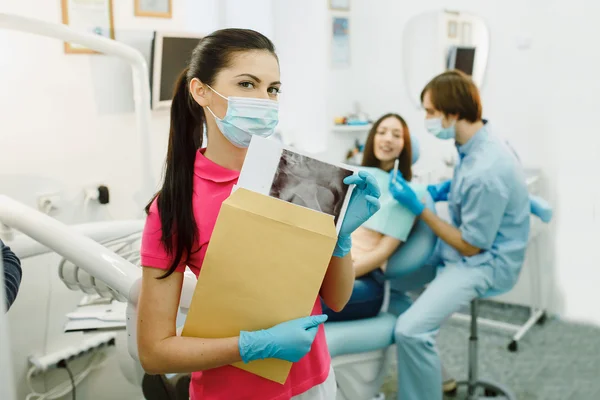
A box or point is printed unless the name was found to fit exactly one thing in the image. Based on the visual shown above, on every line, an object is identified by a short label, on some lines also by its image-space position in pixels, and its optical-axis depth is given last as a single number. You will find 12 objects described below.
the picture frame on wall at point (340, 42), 3.49
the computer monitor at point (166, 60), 2.49
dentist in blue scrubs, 2.01
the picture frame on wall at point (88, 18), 2.21
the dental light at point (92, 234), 1.17
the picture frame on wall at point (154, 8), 2.49
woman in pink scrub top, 0.96
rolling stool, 2.32
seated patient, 1.96
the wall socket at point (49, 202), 2.14
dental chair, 1.85
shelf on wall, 3.46
